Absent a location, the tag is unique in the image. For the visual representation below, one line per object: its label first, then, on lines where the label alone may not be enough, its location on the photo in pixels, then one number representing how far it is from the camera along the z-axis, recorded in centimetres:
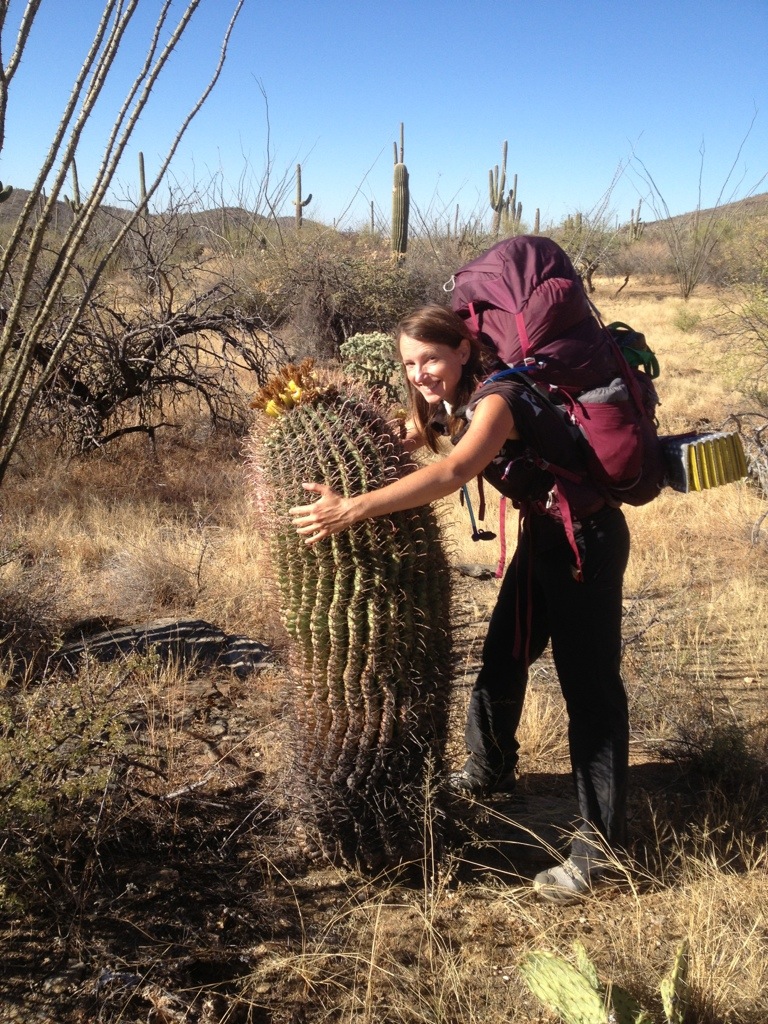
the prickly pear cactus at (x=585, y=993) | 180
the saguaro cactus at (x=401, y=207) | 1892
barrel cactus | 233
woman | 214
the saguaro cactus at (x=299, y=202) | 2440
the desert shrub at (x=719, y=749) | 325
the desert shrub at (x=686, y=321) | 1685
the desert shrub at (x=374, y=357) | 793
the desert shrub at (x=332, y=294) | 1200
